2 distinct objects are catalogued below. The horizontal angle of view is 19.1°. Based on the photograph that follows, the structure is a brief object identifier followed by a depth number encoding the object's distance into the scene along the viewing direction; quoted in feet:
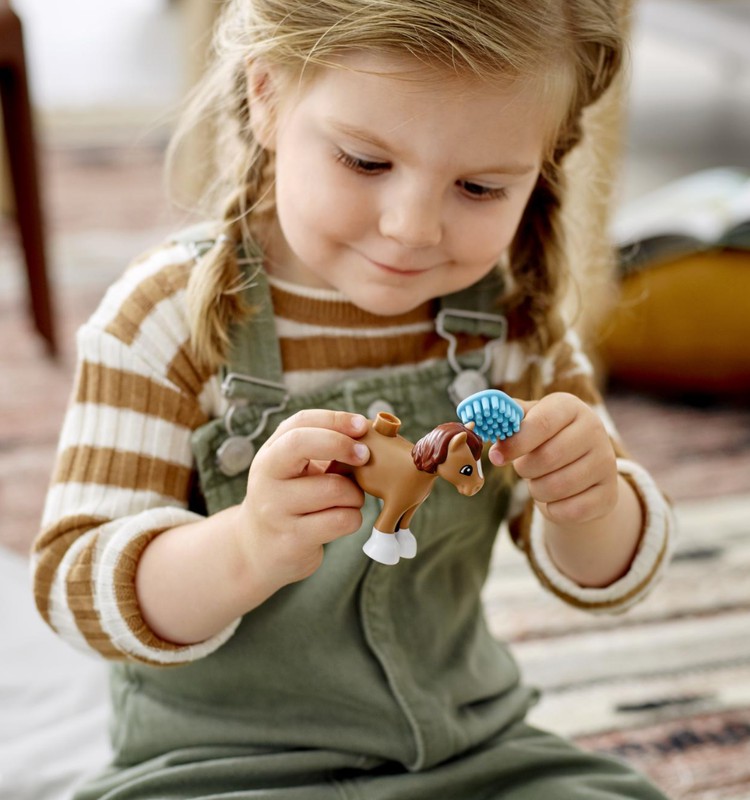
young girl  2.98
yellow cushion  5.36
